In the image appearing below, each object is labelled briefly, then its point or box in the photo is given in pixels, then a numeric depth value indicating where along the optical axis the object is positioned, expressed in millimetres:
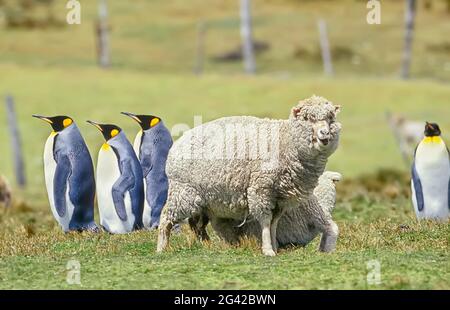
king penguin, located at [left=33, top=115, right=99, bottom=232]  12711
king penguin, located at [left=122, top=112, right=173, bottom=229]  13211
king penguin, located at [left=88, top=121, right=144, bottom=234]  12828
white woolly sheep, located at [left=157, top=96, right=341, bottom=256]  9984
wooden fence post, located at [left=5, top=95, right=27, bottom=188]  26750
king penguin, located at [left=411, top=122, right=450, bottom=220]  13219
